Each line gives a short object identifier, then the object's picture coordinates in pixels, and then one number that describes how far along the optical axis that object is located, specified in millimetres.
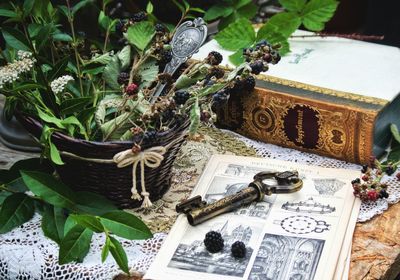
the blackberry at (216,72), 1059
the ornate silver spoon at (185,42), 1083
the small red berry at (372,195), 1054
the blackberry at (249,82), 1103
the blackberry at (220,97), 1066
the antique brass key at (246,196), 1032
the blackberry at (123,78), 1084
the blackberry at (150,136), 981
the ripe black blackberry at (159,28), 1118
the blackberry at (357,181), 1070
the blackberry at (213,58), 1059
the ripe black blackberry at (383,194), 1059
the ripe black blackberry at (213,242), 985
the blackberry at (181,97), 1011
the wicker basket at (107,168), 983
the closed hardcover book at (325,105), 1112
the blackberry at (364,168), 1083
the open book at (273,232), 970
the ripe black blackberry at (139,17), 1120
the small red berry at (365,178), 1071
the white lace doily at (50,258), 980
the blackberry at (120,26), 1129
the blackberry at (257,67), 1063
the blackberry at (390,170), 1096
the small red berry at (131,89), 1016
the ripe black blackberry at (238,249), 979
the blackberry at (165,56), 1090
